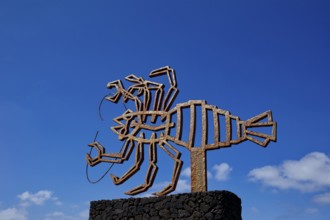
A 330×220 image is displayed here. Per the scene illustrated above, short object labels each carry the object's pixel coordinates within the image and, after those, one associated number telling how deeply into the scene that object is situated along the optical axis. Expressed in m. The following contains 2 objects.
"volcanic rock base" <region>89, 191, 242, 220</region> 7.02
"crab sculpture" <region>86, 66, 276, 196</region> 7.44
